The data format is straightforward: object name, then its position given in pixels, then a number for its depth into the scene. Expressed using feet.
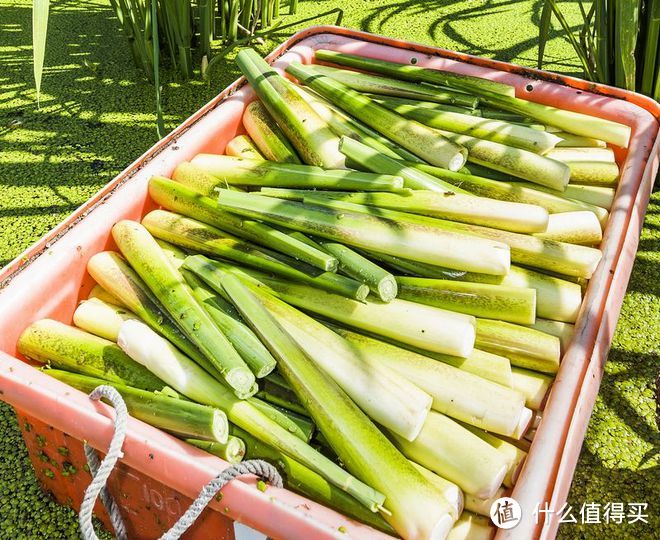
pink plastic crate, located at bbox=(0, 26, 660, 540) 3.34
